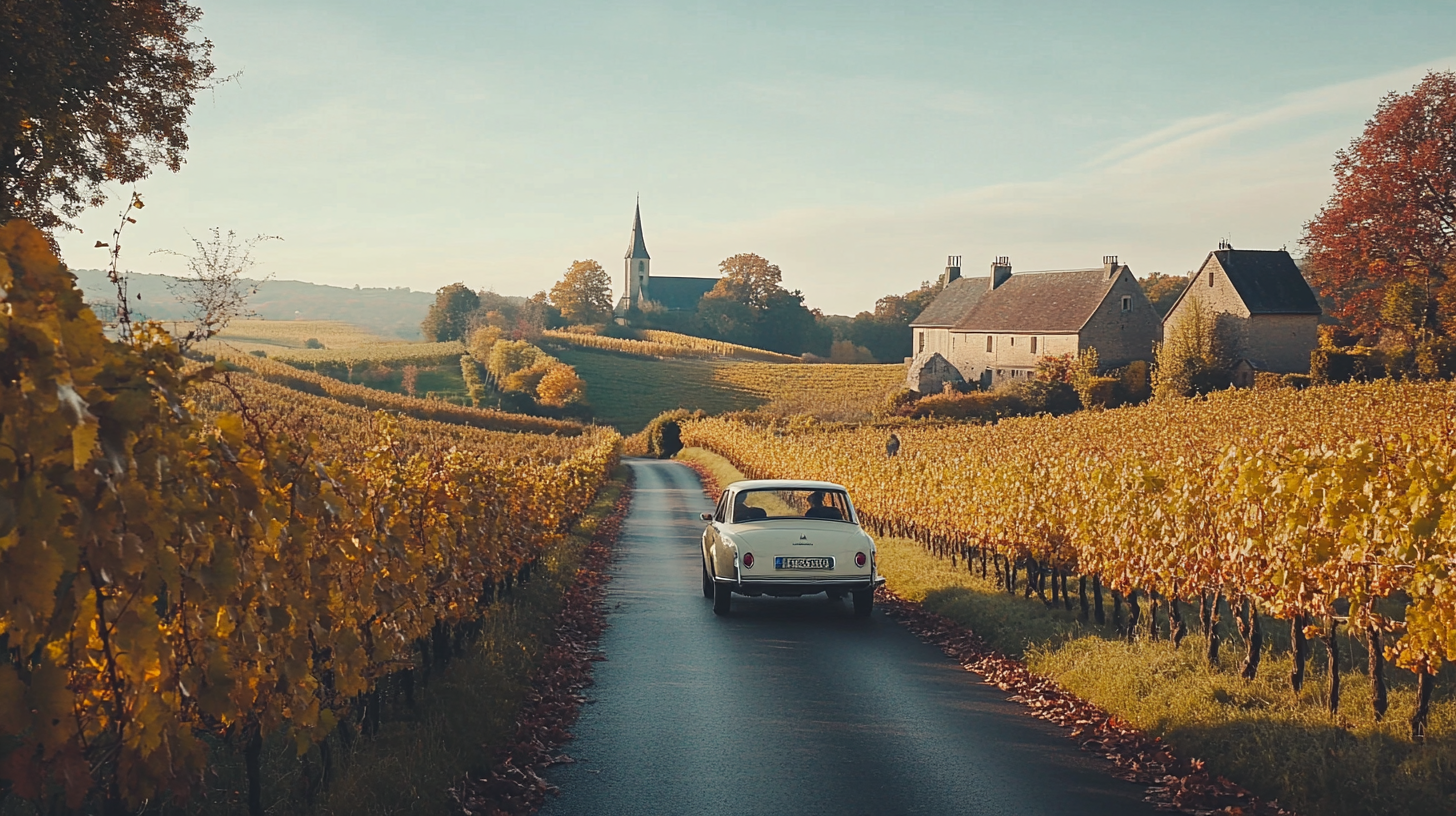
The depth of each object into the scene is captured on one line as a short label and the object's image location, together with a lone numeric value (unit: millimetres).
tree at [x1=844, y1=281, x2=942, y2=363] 140125
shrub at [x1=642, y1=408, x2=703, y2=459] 78438
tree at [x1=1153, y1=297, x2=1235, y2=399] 58312
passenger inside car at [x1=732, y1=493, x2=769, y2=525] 15320
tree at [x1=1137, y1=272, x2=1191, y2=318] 112000
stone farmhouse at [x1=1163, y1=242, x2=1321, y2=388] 62969
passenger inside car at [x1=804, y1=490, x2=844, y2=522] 15609
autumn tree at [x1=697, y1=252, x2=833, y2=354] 137875
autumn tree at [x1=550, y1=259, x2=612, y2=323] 143625
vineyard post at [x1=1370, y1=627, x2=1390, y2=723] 8539
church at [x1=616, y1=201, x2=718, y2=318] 170375
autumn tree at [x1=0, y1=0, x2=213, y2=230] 16328
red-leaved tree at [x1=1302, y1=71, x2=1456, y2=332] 53500
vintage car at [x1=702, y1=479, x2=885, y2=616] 14172
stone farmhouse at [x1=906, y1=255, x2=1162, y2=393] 69438
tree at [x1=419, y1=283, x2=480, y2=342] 138000
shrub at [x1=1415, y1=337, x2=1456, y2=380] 46625
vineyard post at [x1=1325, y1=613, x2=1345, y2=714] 8797
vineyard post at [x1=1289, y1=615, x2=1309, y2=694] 9398
